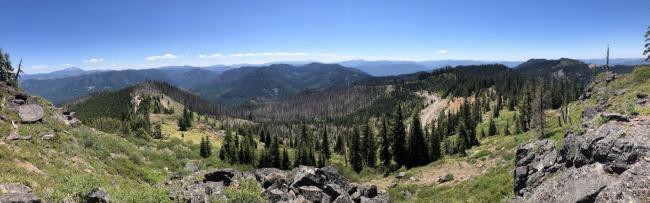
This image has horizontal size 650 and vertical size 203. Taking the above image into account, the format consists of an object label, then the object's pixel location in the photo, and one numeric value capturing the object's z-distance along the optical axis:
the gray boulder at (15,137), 27.27
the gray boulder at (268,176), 25.64
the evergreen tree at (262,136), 165.04
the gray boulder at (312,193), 23.33
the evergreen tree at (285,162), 92.25
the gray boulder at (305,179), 24.86
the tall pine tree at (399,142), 73.06
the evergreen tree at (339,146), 147.86
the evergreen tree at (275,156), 91.81
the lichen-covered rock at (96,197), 16.62
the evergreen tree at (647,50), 70.31
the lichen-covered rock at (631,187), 13.49
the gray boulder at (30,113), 36.34
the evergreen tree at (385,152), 77.19
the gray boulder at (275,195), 22.52
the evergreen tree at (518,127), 100.34
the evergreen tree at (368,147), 90.25
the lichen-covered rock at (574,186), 15.32
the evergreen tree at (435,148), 79.79
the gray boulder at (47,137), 30.39
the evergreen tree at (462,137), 91.34
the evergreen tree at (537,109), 74.89
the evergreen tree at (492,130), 118.03
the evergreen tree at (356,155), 90.22
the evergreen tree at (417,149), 72.38
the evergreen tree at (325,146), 123.12
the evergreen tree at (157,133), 133.52
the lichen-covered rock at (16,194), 14.15
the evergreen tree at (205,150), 91.12
